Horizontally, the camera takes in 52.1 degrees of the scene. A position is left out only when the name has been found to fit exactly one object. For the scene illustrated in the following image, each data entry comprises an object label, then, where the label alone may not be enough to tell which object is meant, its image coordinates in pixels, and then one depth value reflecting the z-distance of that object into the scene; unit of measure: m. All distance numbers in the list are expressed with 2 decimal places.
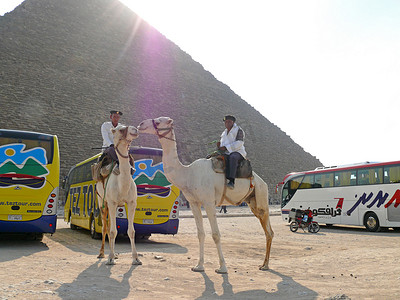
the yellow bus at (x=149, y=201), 9.42
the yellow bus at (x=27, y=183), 8.29
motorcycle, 14.05
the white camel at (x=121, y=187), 6.04
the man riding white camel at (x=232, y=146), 5.63
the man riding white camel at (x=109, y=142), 6.77
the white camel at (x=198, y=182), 5.42
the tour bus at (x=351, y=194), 13.45
